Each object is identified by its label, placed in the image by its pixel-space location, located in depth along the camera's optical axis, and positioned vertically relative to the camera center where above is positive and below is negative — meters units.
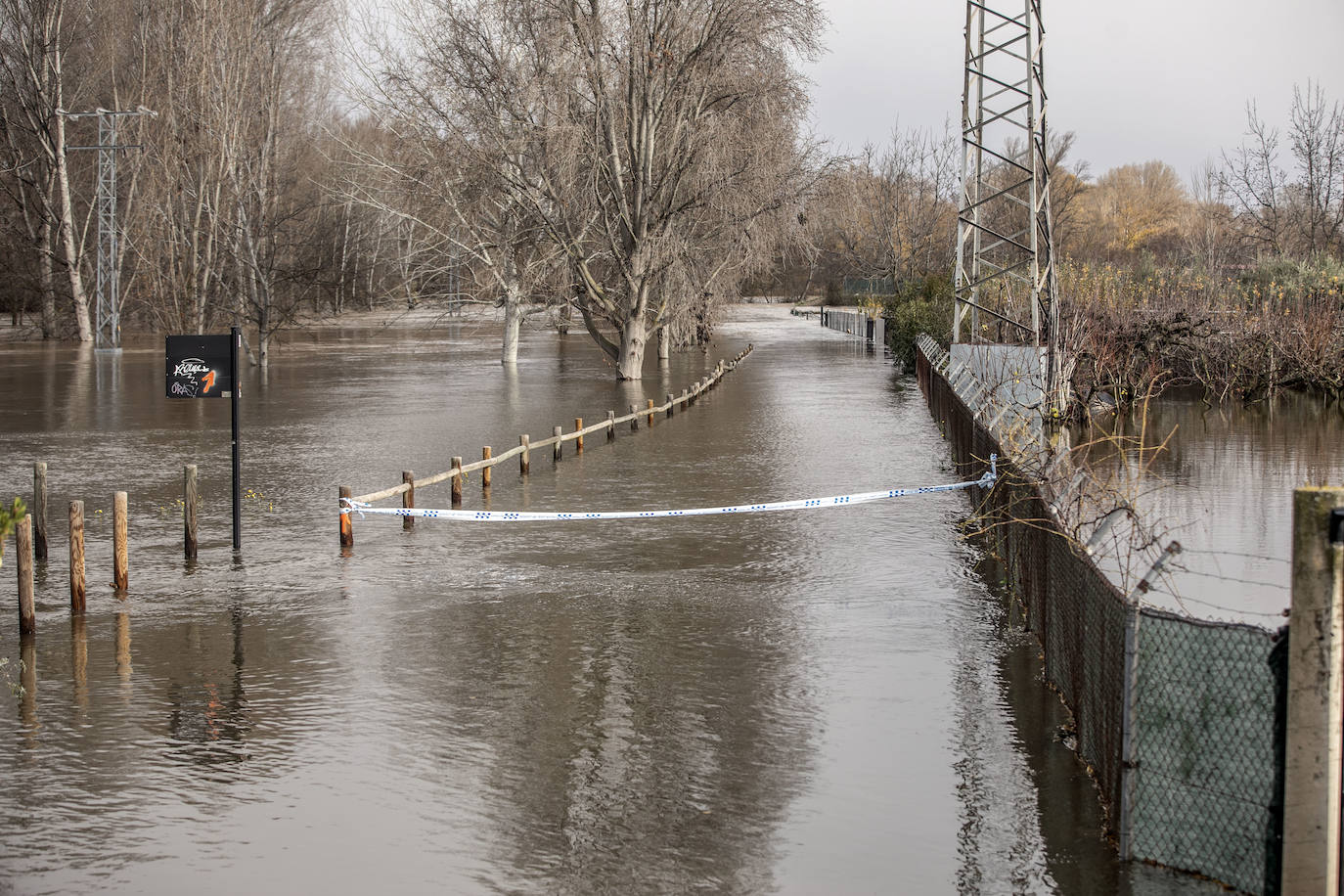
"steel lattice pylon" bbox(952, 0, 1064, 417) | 23.02 +2.10
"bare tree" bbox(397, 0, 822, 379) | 33.47 +5.72
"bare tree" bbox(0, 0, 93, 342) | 53.97 +8.77
